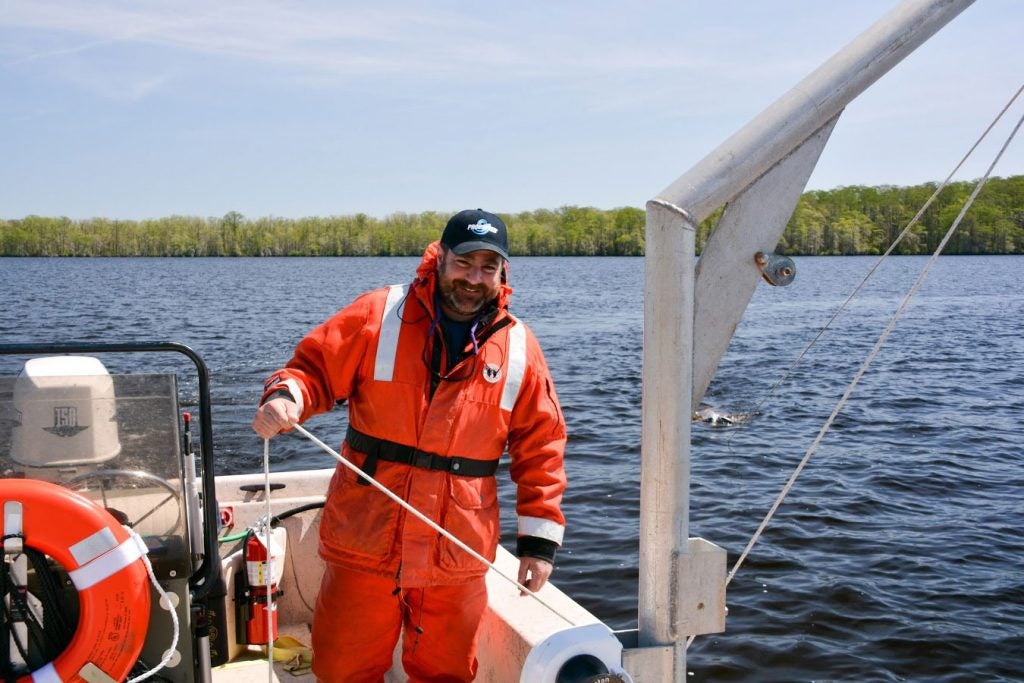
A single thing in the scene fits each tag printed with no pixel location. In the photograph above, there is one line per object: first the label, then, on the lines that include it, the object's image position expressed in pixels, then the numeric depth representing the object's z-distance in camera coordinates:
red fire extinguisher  3.99
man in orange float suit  2.97
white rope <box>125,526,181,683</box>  2.65
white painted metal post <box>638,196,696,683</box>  2.05
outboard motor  2.81
